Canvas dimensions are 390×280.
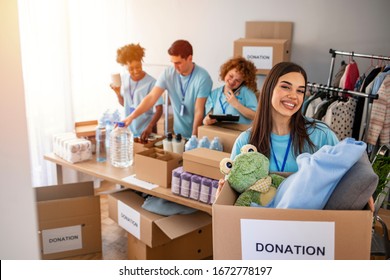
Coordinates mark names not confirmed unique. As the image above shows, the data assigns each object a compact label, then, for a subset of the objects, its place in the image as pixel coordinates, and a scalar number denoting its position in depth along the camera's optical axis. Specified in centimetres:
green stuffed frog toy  122
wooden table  196
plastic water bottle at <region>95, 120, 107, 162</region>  245
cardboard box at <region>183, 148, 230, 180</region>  183
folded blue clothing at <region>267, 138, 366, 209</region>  106
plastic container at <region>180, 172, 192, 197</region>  193
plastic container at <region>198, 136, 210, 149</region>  198
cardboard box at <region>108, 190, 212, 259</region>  208
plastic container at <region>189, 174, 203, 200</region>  190
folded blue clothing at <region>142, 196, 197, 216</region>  213
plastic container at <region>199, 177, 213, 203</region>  187
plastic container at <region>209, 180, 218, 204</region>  185
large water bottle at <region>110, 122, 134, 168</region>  234
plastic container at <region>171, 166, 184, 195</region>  196
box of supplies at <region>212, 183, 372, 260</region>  98
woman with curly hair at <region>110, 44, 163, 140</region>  241
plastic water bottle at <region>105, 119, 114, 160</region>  245
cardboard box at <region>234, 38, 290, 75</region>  210
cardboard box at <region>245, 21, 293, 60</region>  199
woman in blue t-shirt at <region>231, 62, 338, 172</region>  143
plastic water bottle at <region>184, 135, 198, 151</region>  204
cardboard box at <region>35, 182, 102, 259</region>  235
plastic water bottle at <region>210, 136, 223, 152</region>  195
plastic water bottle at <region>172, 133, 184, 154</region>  217
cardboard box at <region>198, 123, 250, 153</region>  194
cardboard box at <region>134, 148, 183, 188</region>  205
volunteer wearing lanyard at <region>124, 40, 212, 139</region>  235
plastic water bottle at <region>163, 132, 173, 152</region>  218
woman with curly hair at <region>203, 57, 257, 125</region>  216
